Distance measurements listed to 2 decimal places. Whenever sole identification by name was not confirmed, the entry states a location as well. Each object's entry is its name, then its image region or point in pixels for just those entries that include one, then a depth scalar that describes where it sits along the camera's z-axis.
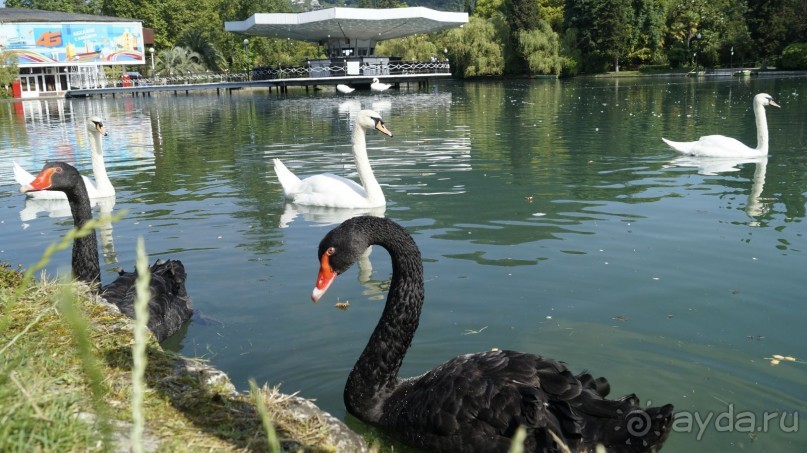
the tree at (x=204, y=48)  64.81
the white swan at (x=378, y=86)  43.45
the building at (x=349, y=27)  50.06
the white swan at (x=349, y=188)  8.77
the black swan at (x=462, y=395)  3.00
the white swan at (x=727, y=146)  11.77
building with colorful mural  57.09
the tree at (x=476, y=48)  60.47
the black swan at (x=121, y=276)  4.88
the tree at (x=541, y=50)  59.72
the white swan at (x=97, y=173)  10.01
